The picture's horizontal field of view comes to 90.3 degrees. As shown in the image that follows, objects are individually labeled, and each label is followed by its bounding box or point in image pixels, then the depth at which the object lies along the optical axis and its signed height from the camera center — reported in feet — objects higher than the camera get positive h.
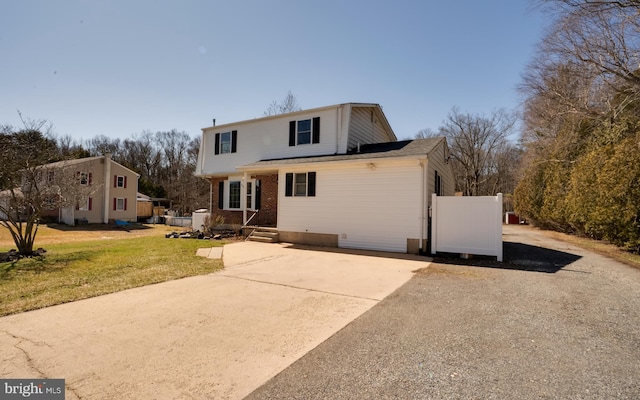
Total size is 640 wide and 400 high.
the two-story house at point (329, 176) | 34.19 +4.41
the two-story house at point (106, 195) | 93.25 +3.66
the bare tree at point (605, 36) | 36.91 +22.56
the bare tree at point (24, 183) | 33.73 +2.51
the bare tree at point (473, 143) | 116.62 +25.74
